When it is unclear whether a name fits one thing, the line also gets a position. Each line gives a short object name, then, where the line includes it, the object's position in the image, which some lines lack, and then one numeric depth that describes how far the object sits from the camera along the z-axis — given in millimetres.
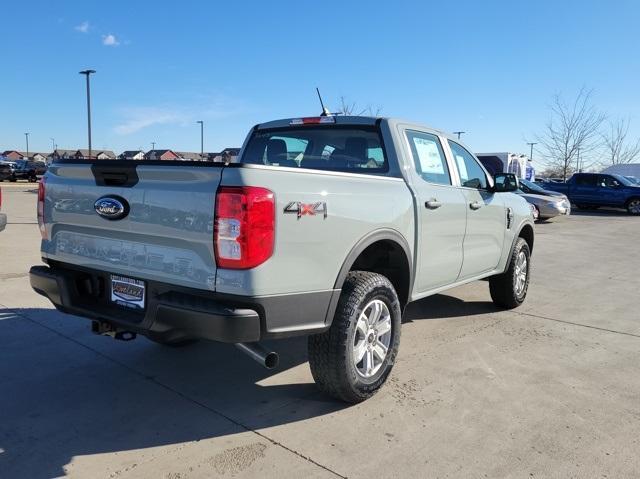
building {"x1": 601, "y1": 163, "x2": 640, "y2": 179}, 40669
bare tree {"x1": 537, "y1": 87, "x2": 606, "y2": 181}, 35375
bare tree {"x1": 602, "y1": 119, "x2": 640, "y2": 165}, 46325
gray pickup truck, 2707
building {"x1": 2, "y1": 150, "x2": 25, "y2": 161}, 114812
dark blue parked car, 23781
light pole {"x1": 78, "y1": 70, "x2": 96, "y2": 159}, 28406
